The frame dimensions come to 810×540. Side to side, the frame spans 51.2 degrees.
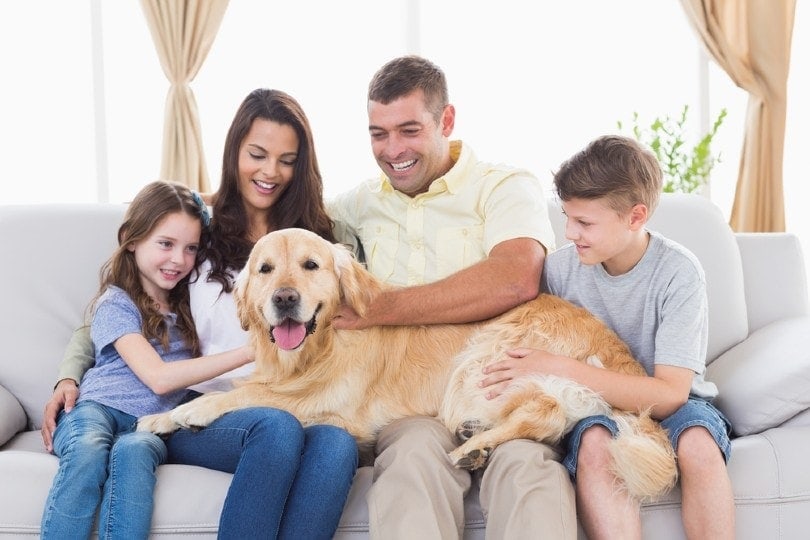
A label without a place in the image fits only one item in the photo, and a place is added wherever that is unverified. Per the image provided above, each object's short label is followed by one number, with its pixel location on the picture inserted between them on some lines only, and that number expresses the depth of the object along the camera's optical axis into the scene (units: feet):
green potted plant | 15.85
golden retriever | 6.50
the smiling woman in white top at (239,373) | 5.74
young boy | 5.89
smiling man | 7.30
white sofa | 6.09
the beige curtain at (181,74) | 15.31
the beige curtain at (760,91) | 16.26
